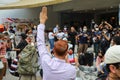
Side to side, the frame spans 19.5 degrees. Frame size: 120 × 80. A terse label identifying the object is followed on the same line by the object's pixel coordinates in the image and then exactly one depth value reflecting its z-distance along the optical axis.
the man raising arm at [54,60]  3.63
